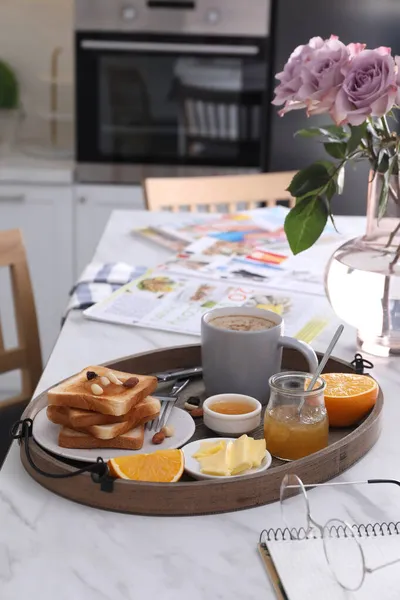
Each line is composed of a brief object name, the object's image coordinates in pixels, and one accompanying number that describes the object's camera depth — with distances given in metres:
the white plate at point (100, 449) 1.21
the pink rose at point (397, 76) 1.32
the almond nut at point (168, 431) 1.26
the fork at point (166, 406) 1.29
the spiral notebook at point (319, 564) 1.02
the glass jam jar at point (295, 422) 1.22
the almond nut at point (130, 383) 1.27
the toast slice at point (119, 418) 1.22
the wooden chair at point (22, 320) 1.93
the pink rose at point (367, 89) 1.31
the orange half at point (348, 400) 1.31
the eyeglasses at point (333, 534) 1.03
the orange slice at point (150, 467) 1.16
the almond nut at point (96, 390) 1.25
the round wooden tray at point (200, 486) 1.14
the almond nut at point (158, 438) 1.24
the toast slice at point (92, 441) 1.22
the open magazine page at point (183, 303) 1.67
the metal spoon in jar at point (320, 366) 1.23
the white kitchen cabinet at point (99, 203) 3.40
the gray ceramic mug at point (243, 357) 1.36
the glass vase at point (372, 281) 1.49
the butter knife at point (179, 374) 1.44
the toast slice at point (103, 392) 1.23
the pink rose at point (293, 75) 1.36
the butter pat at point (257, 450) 1.19
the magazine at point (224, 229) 2.13
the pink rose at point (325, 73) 1.34
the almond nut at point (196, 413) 1.34
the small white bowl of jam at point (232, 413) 1.29
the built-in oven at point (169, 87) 3.26
